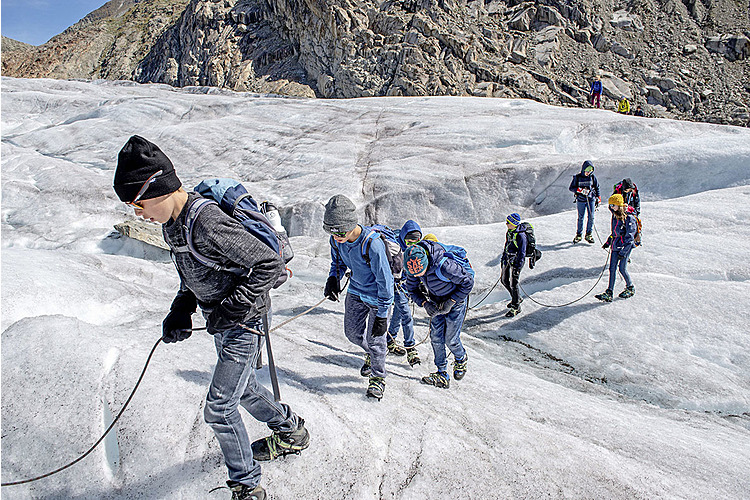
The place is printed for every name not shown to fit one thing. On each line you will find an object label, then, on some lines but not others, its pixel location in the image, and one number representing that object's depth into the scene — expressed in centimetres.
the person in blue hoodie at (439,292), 488
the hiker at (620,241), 757
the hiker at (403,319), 593
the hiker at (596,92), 2700
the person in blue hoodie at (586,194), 988
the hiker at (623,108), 2481
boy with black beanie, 247
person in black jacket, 780
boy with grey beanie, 440
